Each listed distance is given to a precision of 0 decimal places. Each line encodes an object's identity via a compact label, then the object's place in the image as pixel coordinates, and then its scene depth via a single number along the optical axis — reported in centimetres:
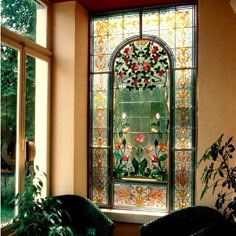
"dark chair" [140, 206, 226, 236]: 272
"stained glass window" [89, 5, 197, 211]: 315
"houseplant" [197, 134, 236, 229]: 244
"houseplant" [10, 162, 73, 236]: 253
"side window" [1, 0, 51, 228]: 266
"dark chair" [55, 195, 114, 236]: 287
